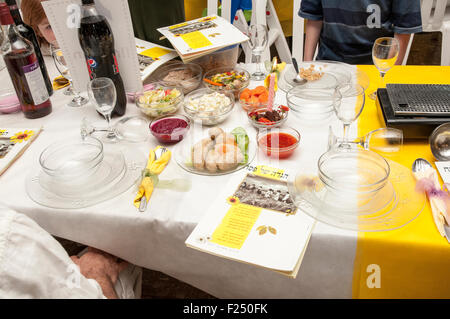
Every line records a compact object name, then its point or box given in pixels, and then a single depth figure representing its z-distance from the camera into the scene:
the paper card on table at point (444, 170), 0.86
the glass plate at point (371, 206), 0.77
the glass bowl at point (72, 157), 0.95
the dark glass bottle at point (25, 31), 1.19
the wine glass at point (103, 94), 1.07
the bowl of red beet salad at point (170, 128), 1.08
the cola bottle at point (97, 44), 1.08
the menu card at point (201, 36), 1.29
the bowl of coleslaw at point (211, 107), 1.15
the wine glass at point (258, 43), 1.40
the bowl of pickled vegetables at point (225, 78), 1.29
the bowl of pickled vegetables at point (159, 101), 1.20
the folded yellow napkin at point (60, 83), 1.52
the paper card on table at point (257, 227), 0.73
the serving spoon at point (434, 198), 0.74
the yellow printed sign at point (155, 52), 1.45
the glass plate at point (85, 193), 0.90
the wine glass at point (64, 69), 1.32
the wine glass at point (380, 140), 0.97
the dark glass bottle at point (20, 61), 1.13
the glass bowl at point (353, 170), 0.83
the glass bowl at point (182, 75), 1.34
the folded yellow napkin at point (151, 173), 0.89
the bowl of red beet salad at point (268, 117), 1.09
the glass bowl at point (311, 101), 1.20
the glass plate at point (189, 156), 0.96
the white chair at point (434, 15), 2.27
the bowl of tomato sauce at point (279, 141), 0.98
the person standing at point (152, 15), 2.02
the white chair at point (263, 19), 2.23
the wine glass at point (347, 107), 1.00
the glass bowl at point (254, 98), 1.20
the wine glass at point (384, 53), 1.21
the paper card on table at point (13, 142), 1.06
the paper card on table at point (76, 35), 1.13
